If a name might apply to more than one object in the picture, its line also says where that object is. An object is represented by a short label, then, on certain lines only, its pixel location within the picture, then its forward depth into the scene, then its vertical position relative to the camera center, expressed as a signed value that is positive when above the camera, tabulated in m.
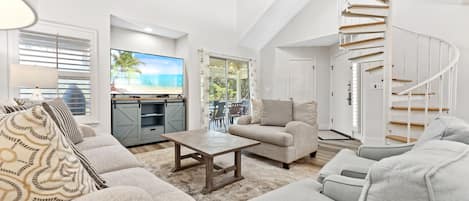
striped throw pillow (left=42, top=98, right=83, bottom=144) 1.87 -0.20
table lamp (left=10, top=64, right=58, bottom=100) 2.38 +0.27
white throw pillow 3.53 -0.22
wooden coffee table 2.02 -0.49
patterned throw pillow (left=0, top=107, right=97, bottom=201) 0.57 -0.18
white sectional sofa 0.69 -0.47
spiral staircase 2.76 +0.55
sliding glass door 4.99 +0.20
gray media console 3.66 -0.38
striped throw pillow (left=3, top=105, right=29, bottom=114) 1.43 -0.06
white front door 4.87 +0.10
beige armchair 2.67 -0.54
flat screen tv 3.75 +0.51
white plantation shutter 2.88 +0.57
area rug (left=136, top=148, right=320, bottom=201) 2.02 -0.90
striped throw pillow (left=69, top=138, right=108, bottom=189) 0.85 -0.30
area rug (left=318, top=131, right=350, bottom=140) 4.58 -0.85
